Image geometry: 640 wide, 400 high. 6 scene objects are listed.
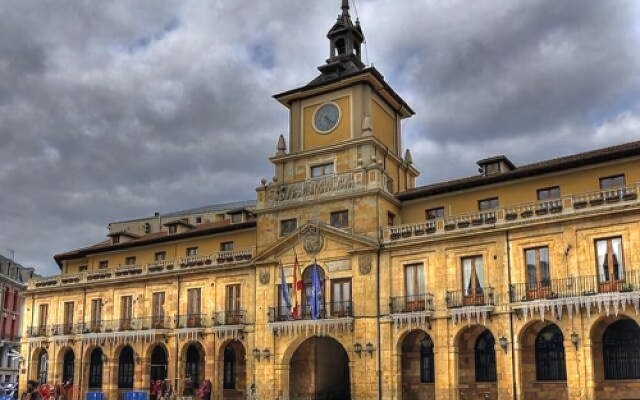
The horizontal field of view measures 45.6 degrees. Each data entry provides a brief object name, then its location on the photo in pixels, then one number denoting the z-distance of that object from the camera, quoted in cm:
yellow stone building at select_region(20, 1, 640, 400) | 3681
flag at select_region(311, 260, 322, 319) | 4297
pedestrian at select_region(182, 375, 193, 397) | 3931
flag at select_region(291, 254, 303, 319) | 4412
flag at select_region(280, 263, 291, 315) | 4431
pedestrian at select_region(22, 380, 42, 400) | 2201
